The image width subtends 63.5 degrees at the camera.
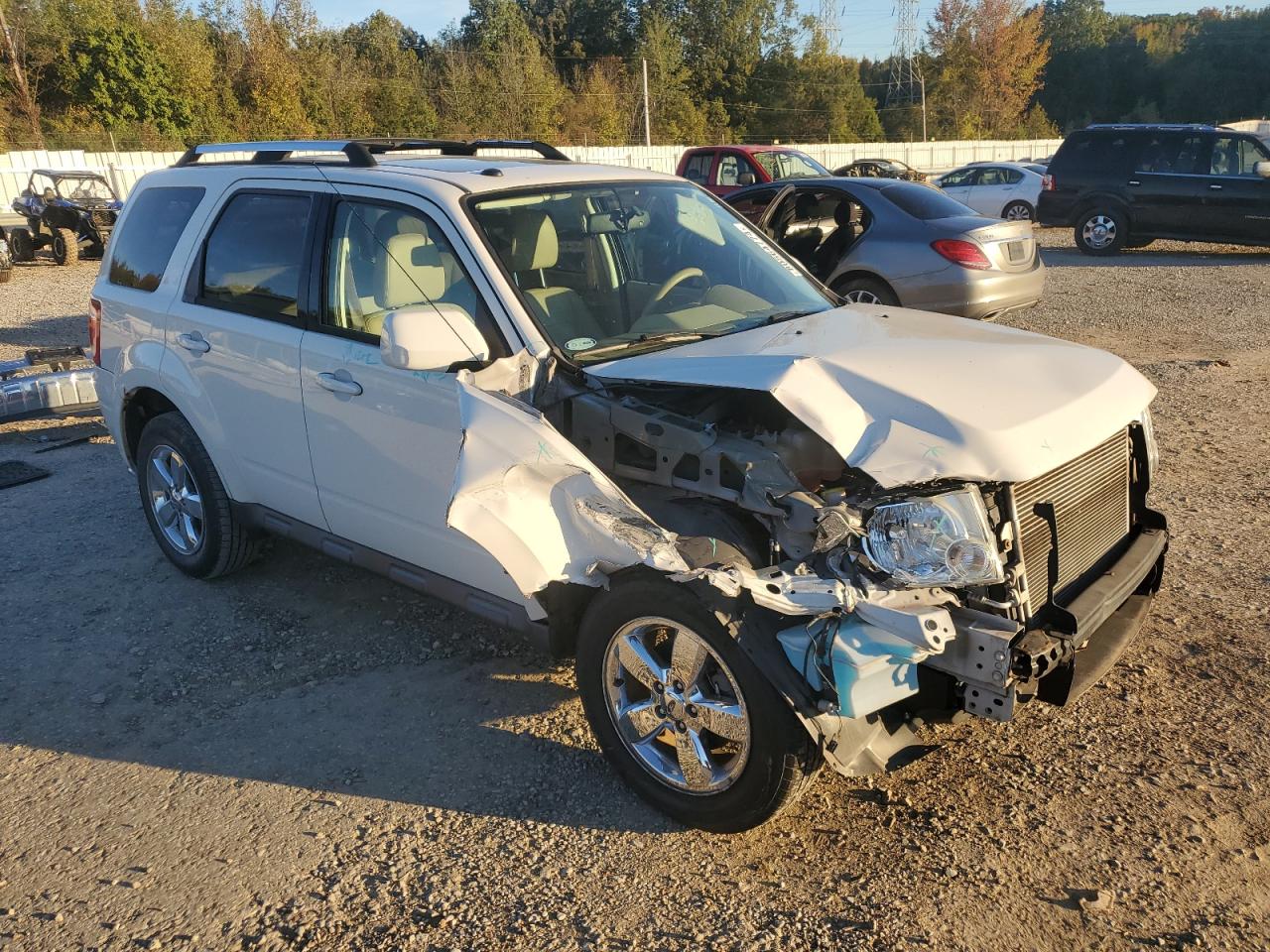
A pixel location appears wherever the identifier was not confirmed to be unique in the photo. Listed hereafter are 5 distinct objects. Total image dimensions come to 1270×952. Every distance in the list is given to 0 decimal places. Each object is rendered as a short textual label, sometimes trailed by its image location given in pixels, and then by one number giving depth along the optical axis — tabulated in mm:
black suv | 16125
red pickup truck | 16375
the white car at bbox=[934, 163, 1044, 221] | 21031
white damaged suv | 2963
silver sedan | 9195
